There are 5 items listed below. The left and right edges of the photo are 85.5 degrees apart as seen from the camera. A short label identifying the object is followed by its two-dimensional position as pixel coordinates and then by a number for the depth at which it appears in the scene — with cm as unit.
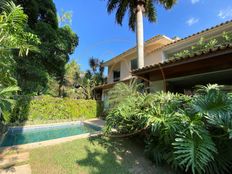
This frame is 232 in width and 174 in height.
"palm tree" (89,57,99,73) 2295
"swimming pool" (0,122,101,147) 689
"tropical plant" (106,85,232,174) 280
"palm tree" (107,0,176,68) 893
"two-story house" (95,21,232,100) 461
